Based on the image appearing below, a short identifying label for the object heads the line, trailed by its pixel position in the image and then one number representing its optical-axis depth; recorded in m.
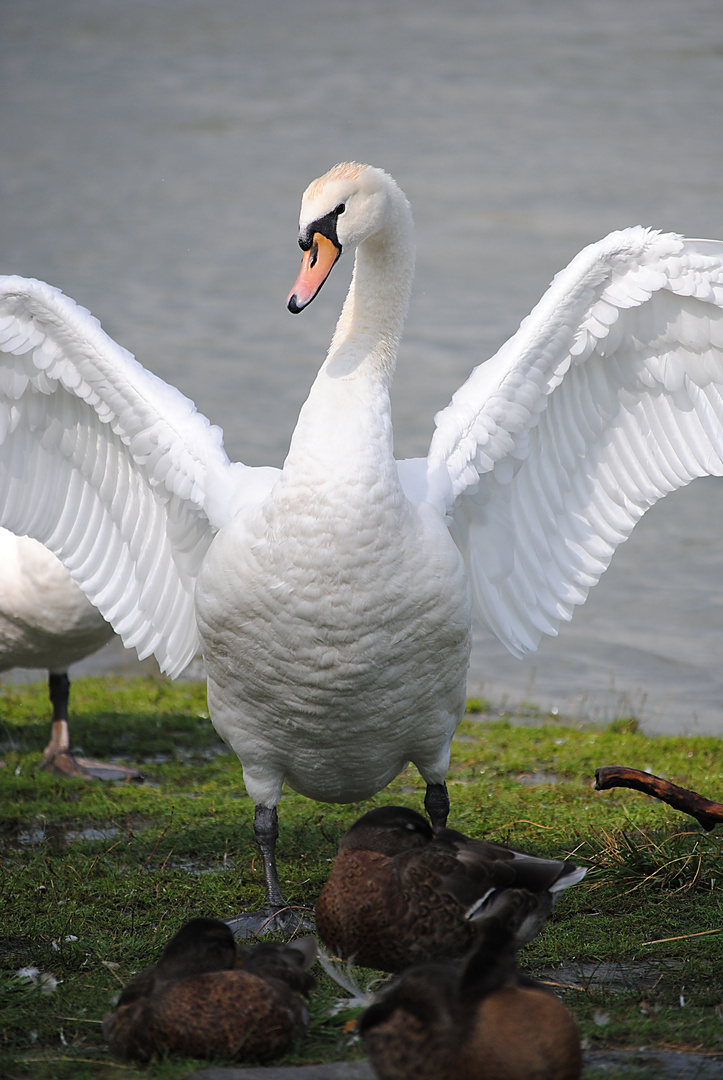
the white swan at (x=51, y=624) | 13.39
